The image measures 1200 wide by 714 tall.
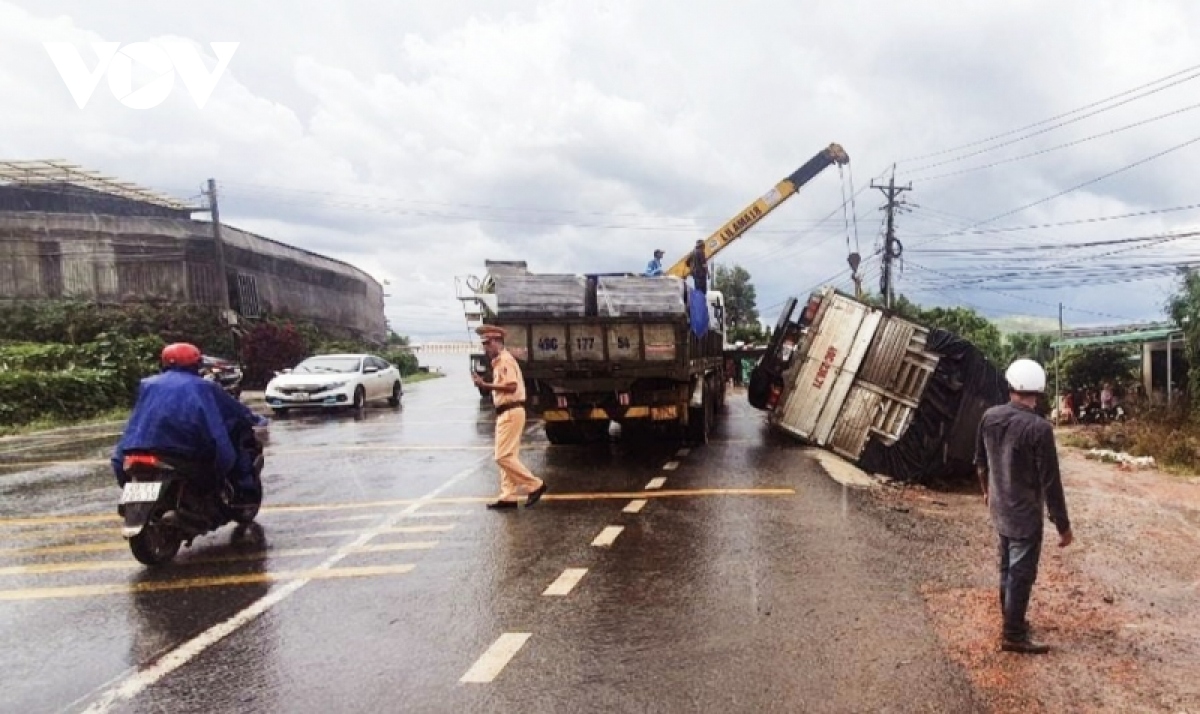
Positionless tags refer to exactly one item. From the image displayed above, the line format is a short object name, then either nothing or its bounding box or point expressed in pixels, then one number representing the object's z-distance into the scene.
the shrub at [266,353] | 29.42
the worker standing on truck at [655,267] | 15.15
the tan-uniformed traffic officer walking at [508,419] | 7.98
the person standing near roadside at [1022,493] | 4.31
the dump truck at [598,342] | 10.97
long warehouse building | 29.83
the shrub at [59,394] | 17.81
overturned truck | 10.14
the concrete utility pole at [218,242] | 31.27
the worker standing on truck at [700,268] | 15.72
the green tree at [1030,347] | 31.89
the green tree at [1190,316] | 15.16
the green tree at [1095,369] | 24.44
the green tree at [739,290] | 46.75
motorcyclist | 6.13
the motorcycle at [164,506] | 5.92
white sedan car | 19.08
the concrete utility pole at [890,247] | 36.53
